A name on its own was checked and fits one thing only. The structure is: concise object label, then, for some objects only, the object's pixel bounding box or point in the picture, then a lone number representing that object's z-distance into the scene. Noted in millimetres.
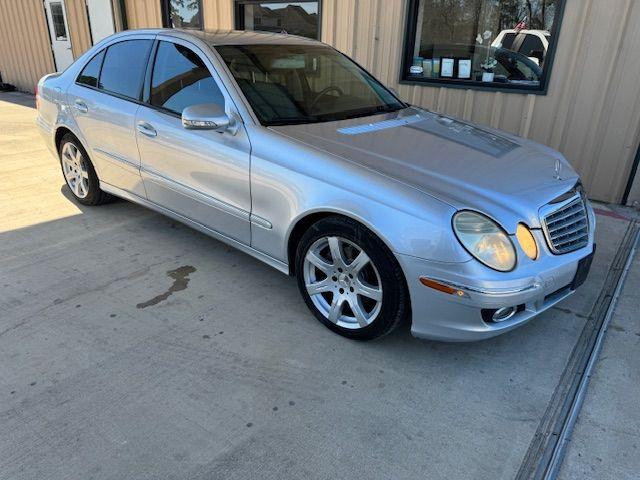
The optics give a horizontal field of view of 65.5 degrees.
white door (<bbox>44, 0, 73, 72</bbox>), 10711
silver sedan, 2398
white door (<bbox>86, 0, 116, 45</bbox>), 9477
